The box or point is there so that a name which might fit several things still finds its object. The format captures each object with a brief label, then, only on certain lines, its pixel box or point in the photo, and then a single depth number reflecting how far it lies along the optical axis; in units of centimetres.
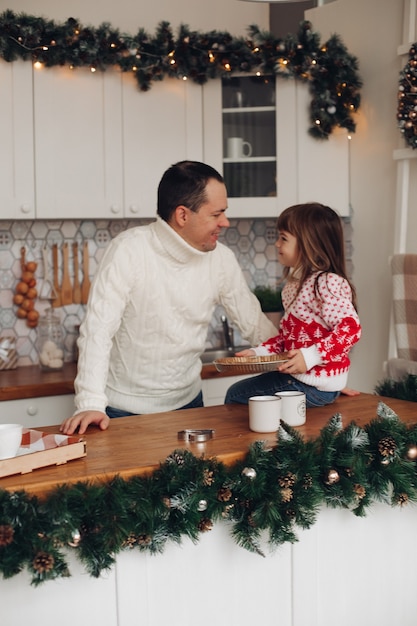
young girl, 236
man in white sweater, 260
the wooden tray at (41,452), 165
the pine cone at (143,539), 165
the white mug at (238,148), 379
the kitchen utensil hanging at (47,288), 388
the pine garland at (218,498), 152
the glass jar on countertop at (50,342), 367
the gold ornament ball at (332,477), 183
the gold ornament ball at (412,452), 196
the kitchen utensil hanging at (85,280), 392
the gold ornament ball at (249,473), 175
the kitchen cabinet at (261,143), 376
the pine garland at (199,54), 333
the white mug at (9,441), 171
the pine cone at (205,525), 172
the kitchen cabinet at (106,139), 347
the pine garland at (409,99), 332
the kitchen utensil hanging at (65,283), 389
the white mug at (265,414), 202
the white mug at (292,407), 210
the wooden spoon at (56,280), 388
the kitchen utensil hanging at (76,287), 391
